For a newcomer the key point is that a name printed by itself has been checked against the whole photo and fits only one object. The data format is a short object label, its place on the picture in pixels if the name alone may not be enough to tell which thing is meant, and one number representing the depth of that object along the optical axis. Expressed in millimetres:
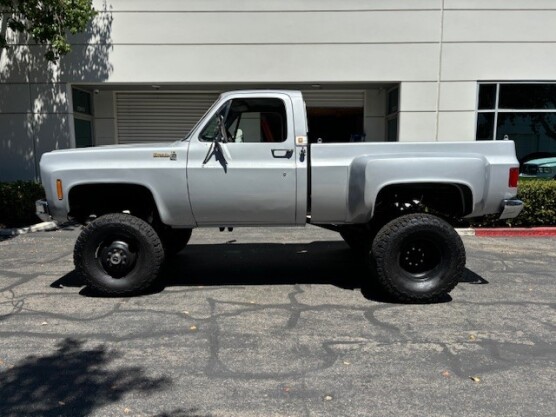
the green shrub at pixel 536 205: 9484
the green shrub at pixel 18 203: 9922
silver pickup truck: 5195
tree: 9703
